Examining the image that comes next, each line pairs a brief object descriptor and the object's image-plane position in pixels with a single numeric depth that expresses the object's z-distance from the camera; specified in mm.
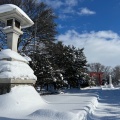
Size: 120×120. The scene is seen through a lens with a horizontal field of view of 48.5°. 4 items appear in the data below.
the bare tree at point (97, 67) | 63393
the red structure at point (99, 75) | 47793
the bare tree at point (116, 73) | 60456
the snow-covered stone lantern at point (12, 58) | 5644
